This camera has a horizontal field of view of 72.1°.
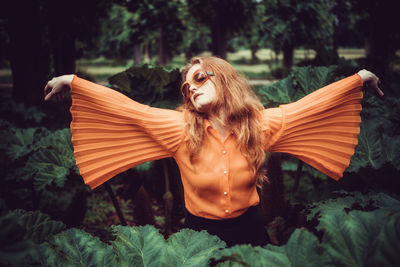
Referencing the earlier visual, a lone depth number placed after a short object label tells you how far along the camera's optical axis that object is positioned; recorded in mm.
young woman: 1420
